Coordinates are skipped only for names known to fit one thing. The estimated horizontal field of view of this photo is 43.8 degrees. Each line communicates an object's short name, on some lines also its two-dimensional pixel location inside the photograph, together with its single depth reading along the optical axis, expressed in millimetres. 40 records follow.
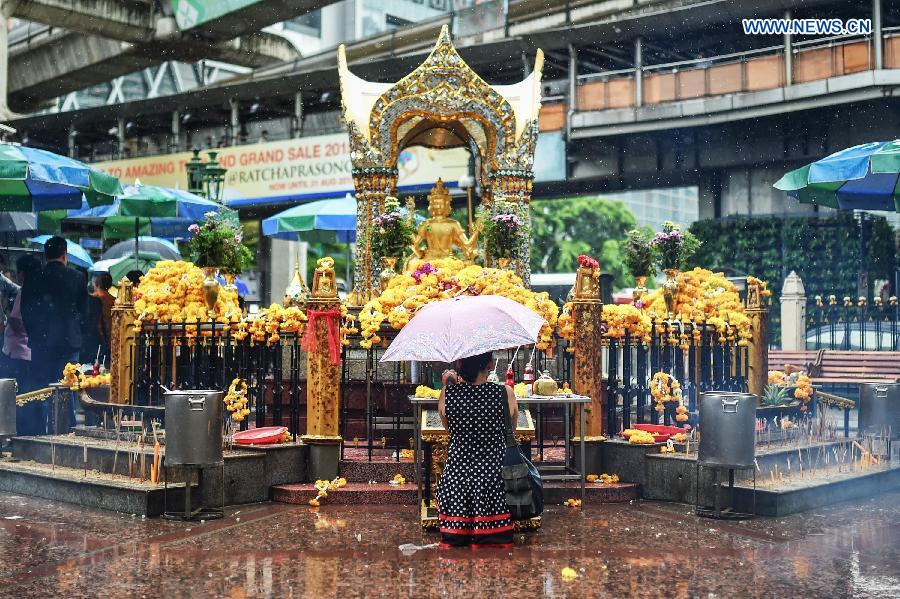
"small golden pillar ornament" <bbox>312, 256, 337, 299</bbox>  10863
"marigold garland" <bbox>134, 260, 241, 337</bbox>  12891
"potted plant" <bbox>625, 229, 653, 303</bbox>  15289
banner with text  36000
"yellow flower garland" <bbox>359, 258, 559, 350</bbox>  11383
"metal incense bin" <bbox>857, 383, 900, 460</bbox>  12250
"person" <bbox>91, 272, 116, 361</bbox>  15459
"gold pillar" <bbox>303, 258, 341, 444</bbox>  10852
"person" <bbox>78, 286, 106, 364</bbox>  15555
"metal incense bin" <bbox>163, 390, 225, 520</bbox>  9633
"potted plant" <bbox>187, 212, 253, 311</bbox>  14031
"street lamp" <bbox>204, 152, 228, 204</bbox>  25188
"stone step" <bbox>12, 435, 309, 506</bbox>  10320
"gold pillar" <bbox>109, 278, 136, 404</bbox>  12586
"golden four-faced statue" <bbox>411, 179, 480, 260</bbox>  16312
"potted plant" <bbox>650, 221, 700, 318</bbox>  14641
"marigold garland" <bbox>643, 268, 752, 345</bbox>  12938
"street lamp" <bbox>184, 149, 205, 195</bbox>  25641
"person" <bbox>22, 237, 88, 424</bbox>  13438
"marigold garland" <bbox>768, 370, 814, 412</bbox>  12062
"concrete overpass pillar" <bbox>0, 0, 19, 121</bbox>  32809
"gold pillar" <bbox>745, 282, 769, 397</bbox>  13141
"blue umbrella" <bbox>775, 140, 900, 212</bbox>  12836
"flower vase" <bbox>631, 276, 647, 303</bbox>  15297
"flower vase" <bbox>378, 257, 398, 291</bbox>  15586
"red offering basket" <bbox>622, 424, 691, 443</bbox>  11305
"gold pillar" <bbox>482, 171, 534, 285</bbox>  15930
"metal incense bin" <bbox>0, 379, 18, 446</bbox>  12508
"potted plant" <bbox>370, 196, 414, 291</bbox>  15695
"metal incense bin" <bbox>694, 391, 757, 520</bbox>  9547
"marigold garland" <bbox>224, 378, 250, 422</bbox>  11406
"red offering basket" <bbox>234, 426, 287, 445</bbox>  10961
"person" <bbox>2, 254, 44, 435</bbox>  13367
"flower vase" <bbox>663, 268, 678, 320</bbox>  14000
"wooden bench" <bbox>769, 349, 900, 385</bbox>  20547
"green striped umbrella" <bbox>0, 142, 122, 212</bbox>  13531
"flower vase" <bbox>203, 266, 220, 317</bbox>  13336
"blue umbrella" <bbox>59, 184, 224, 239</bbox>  18531
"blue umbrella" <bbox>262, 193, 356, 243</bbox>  23047
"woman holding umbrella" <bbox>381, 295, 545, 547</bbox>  8461
